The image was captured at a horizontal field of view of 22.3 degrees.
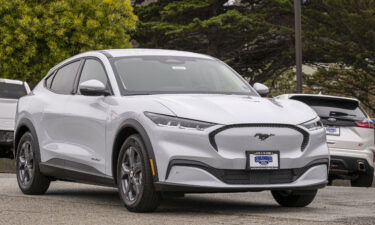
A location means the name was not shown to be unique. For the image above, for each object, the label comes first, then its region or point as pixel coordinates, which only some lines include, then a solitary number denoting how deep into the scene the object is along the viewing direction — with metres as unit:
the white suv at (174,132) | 8.70
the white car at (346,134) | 14.45
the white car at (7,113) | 19.69
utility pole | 24.66
